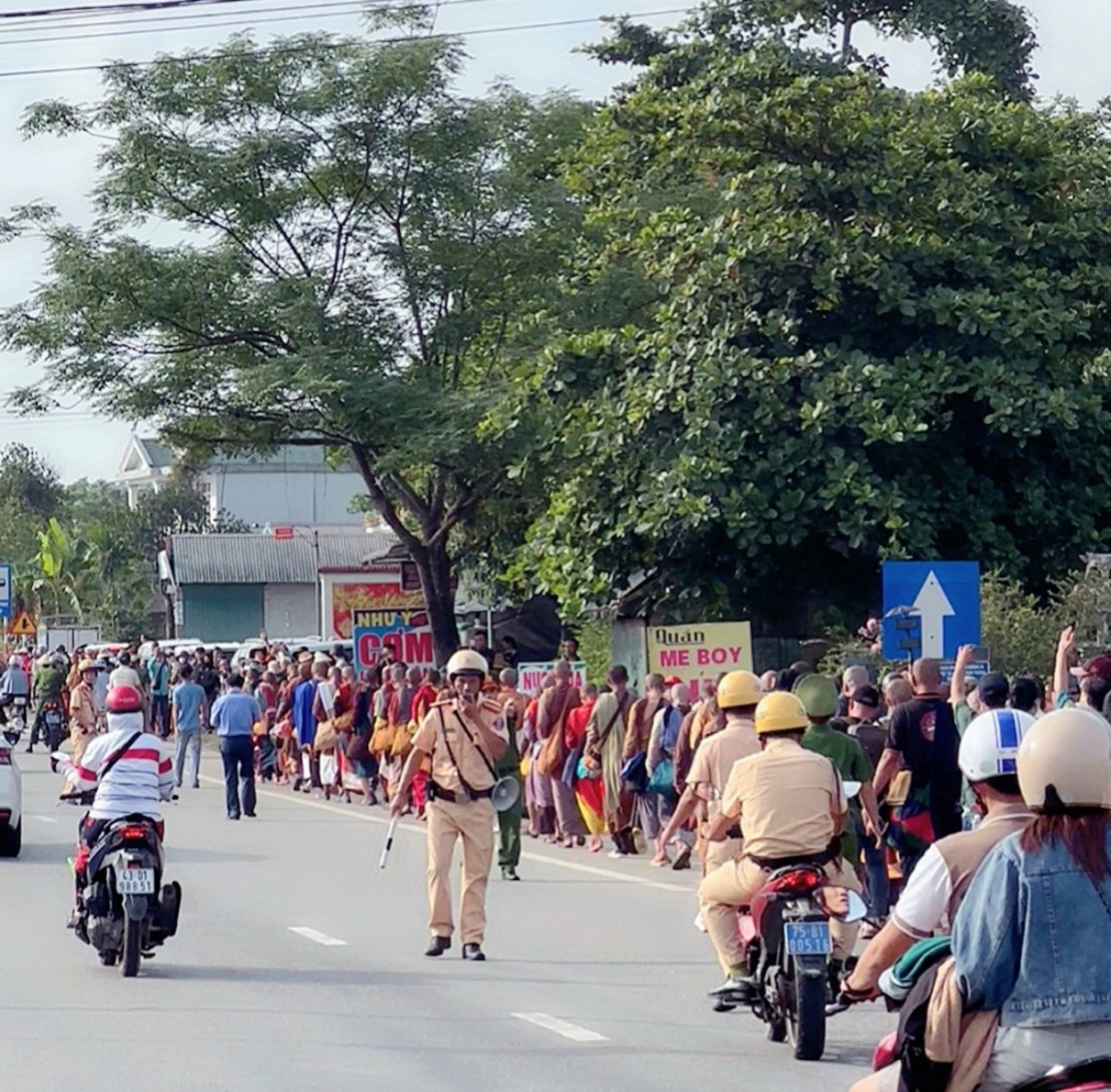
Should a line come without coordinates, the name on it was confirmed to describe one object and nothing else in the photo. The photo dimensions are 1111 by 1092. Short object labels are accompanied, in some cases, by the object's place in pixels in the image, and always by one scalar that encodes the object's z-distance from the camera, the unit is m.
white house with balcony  100.06
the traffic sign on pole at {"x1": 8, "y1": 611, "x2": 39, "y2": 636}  55.31
